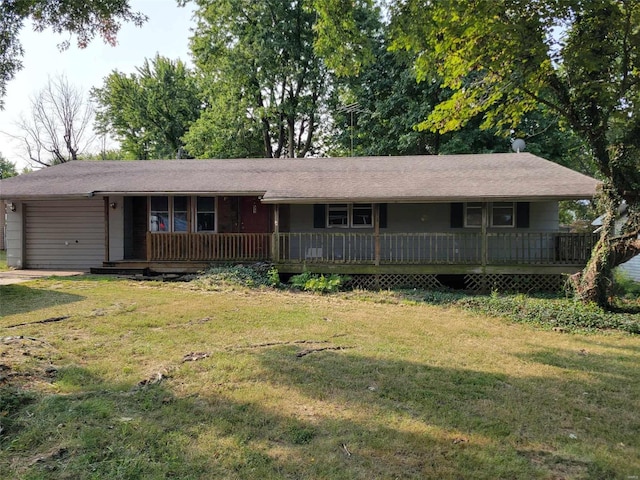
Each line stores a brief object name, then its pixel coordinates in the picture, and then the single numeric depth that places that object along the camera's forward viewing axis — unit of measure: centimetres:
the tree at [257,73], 2509
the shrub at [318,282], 1080
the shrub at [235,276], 1088
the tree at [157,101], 3144
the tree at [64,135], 3256
